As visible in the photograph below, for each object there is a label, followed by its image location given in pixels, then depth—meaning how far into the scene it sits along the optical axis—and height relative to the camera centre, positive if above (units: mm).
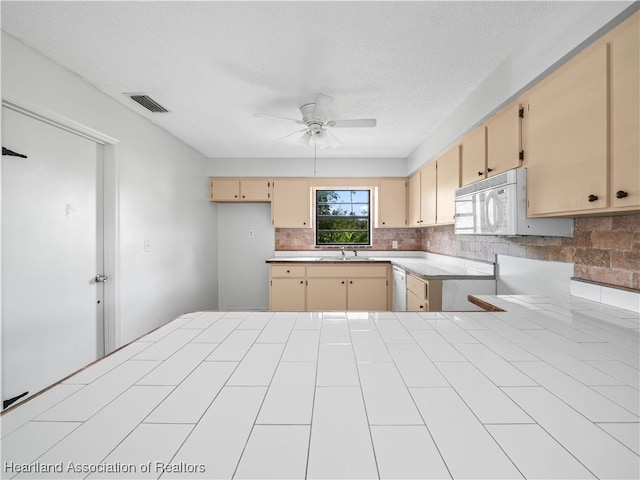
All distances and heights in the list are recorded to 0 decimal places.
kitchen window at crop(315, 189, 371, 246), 4551 +323
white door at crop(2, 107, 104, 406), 1664 -117
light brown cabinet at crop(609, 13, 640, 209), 1067 +480
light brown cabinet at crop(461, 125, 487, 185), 2148 +655
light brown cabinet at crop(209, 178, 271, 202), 4254 +712
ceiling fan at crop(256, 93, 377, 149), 2281 +957
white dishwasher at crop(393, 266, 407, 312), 3232 -624
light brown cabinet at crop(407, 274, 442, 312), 2531 -524
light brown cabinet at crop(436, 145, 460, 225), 2615 +526
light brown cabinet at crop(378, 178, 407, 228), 4227 +463
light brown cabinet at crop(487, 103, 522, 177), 1760 +640
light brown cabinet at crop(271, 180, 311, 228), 4246 +520
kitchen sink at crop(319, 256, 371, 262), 3920 -307
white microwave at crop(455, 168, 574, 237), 1702 +169
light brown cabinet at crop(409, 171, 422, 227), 3729 +505
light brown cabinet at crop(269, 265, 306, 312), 3891 -678
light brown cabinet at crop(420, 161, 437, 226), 3182 +519
